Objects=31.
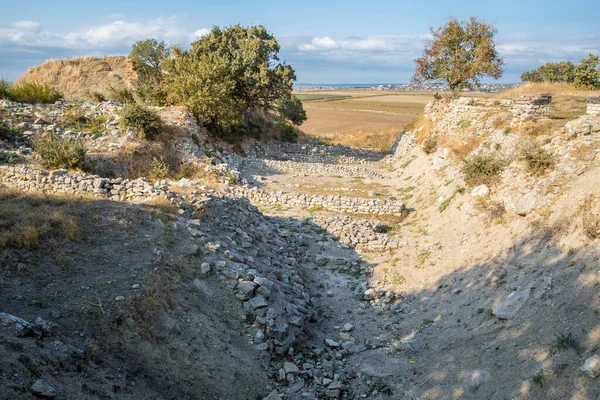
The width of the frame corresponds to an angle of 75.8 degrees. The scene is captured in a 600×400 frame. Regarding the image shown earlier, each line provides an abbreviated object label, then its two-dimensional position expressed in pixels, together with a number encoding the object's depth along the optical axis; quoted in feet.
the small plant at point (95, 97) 78.84
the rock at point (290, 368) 20.31
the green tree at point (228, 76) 75.15
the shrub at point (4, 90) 67.41
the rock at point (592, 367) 14.33
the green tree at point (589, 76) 82.23
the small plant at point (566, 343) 15.88
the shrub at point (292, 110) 122.42
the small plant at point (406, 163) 72.90
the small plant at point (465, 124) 62.20
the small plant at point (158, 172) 49.73
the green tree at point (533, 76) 121.49
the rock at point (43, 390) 12.85
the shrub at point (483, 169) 38.09
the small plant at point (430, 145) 64.87
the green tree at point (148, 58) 98.68
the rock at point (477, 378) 17.45
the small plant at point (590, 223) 22.25
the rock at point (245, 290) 23.37
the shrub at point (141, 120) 60.44
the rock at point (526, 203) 30.29
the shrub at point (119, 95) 82.94
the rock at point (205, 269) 24.16
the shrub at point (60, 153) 44.98
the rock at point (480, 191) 37.24
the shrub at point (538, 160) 33.37
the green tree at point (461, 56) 77.00
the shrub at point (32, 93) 68.85
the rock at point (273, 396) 18.42
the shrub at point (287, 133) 113.50
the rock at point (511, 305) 21.33
